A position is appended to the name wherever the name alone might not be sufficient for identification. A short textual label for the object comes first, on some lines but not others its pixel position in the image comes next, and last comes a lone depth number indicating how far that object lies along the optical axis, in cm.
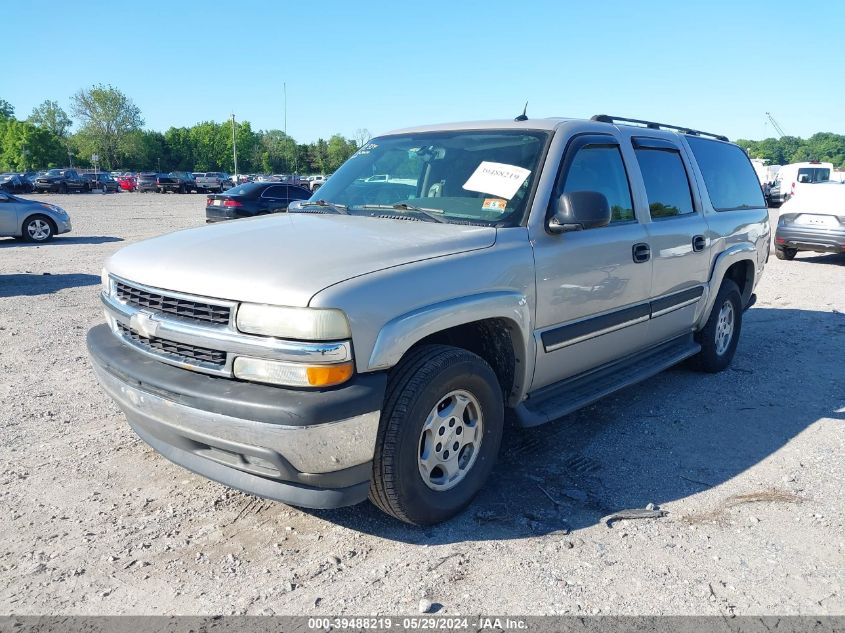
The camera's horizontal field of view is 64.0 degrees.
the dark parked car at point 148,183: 5244
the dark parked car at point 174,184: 5241
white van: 3112
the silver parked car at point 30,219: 1484
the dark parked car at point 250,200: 1780
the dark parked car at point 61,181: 4573
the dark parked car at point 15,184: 4128
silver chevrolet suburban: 273
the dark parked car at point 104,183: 5188
